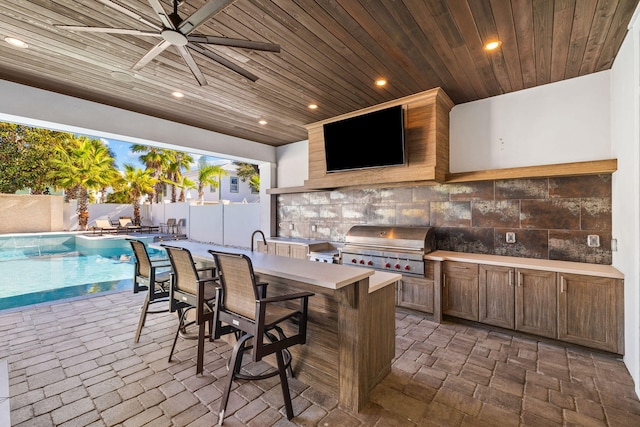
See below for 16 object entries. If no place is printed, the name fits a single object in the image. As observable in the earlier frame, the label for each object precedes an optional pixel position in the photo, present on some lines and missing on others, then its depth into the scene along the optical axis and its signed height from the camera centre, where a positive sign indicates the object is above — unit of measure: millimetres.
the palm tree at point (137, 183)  13688 +1593
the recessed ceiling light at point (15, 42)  2430 +1539
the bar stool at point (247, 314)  1682 -674
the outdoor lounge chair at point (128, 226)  13568 -584
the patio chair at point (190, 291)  2170 -678
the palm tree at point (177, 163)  13656 +2604
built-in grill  3717 -509
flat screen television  3705 +1034
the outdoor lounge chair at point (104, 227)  12992 -599
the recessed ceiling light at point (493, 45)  2488 +1515
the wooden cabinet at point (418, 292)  3600 -1068
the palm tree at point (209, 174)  12820 +1872
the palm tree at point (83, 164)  12059 +2237
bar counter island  1926 -855
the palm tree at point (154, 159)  13688 +2787
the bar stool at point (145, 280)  2790 -710
